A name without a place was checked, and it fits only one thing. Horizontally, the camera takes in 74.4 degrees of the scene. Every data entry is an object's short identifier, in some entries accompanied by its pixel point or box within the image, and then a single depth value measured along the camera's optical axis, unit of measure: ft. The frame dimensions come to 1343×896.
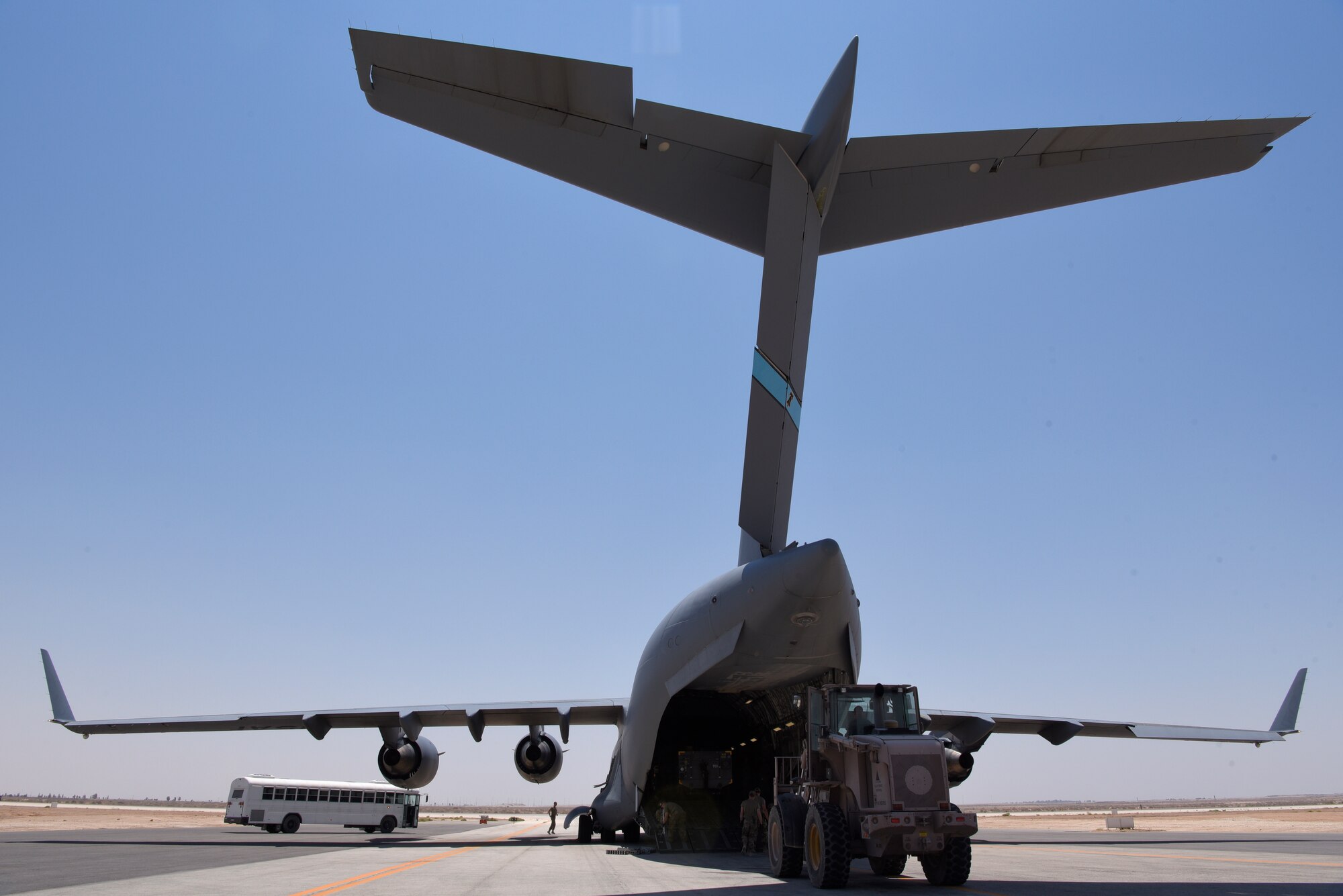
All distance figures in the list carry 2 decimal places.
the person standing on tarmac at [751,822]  45.47
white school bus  89.97
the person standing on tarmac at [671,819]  49.49
